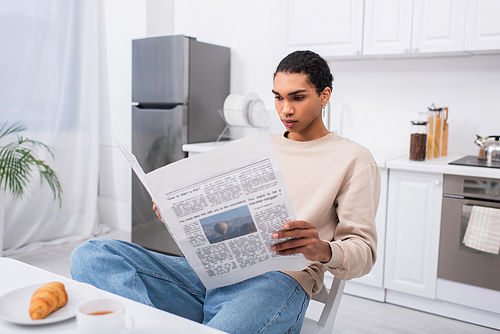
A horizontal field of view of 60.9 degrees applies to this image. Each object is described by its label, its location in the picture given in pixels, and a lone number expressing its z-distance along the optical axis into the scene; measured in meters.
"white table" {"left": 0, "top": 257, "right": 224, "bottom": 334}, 0.66
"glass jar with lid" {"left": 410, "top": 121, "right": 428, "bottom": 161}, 2.24
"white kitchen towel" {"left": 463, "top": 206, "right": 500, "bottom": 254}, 1.97
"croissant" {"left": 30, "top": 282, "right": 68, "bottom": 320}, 0.68
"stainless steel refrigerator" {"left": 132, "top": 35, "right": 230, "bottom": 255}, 2.92
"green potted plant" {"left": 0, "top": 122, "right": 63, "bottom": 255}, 2.65
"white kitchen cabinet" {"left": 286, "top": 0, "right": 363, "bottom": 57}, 2.49
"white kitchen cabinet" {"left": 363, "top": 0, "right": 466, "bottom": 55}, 2.23
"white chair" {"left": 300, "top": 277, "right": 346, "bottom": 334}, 1.05
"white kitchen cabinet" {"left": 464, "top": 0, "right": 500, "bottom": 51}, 2.12
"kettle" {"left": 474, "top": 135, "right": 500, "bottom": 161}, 2.21
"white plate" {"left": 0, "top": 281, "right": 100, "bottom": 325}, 0.68
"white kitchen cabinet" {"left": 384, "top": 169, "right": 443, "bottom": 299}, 2.16
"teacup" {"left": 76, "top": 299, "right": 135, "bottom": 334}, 0.59
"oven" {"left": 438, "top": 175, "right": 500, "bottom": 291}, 2.01
